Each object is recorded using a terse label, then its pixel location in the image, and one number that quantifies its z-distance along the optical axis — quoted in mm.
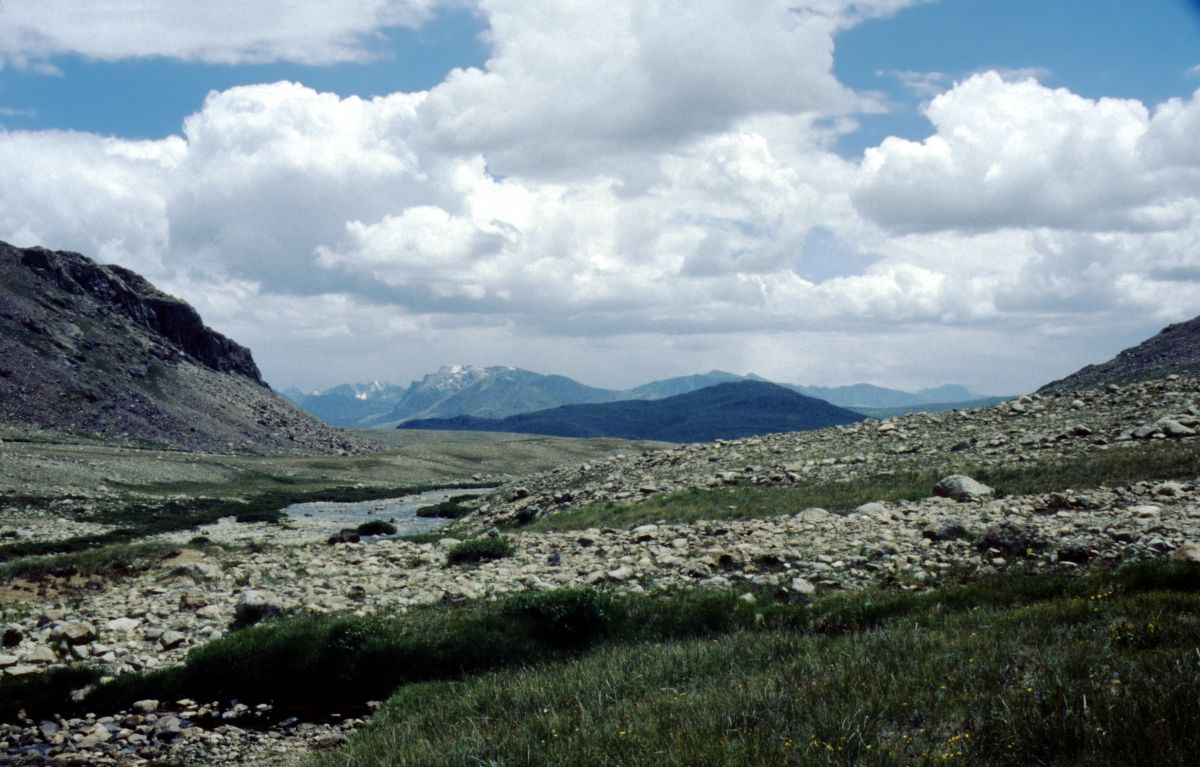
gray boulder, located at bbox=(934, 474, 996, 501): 22516
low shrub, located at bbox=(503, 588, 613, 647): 13195
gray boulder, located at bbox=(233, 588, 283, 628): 15117
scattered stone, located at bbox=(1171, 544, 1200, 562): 12163
